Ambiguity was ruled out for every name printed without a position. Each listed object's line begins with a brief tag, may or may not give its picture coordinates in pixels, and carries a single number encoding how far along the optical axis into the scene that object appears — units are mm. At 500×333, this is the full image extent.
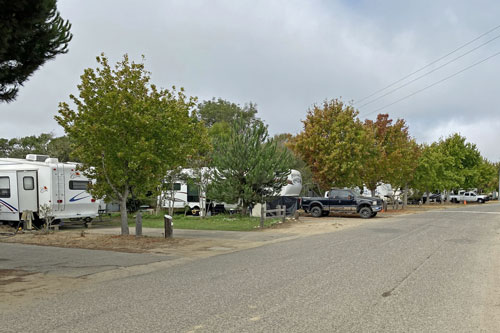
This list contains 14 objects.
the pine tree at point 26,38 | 7332
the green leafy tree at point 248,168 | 21516
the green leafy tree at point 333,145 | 31578
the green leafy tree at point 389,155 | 35750
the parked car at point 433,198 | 61688
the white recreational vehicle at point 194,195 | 25844
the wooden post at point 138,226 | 15641
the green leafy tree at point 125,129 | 13930
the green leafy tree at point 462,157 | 56812
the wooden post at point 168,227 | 15385
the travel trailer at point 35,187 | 18734
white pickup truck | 62438
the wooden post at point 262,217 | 19172
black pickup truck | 26805
